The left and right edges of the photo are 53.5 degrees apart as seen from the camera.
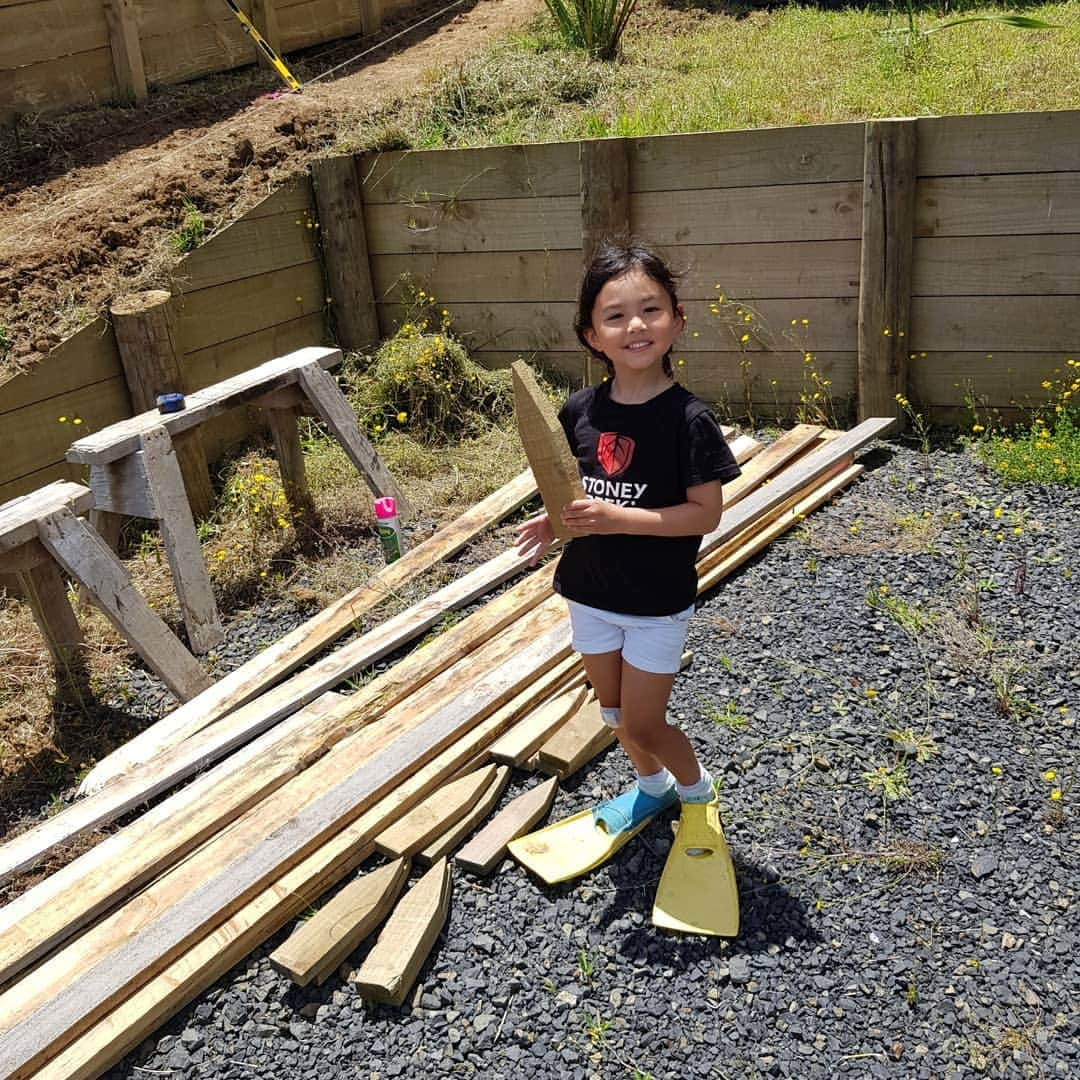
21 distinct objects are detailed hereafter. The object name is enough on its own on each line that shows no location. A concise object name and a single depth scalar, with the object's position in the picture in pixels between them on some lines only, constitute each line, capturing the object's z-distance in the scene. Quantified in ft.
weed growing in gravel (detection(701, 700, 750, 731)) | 12.84
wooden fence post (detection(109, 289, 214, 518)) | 19.71
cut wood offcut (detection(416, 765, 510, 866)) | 11.15
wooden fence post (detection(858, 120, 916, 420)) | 19.42
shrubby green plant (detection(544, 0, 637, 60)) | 28.43
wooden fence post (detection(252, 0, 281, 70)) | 30.53
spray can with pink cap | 17.72
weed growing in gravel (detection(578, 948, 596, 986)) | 9.75
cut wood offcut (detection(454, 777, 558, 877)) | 11.05
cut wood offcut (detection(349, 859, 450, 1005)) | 9.52
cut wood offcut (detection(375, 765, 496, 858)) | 11.10
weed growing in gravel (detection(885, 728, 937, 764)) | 11.99
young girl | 9.16
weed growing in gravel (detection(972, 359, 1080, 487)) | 18.21
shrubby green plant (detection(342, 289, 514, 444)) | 22.97
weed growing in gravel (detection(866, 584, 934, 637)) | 14.35
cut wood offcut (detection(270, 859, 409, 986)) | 9.73
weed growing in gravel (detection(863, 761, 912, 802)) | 11.48
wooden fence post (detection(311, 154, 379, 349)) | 23.93
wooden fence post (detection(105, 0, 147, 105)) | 26.35
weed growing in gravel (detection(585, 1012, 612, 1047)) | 9.13
